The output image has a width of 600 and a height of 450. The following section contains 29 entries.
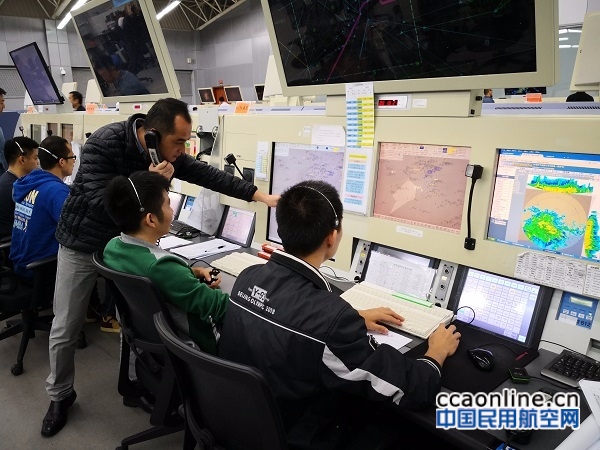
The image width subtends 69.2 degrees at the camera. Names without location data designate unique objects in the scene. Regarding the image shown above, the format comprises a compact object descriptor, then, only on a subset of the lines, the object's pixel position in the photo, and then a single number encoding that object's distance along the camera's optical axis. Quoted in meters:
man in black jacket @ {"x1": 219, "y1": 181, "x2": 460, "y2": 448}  0.99
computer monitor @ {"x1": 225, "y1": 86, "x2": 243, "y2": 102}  7.14
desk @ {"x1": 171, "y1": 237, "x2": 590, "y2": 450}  0.95
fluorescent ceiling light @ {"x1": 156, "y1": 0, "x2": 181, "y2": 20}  10.12
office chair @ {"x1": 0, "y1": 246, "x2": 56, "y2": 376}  2.30
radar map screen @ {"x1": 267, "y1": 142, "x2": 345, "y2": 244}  1.90
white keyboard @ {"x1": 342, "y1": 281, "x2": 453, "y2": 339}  1.39
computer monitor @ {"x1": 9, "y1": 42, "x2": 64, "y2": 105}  3.55
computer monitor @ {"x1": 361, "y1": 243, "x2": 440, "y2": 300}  1.62
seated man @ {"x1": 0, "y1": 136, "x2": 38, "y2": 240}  2.85
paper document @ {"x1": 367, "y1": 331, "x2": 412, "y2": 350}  1.32
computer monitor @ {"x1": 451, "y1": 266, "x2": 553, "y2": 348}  1.36
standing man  1.83
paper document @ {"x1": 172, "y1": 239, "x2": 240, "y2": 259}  2.16
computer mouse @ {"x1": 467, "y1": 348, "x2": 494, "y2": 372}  1.20
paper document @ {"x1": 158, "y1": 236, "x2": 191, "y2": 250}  2.32
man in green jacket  1.42
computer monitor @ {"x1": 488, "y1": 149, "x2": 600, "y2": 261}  1.26
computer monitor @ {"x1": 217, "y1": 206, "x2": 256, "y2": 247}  2.33
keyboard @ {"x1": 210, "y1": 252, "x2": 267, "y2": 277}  1.94
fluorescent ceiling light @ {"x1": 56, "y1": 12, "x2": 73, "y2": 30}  10.10
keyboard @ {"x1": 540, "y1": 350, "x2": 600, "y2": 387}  1.14
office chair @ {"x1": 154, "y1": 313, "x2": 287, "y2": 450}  0.83
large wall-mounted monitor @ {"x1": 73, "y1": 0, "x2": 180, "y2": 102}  2.51
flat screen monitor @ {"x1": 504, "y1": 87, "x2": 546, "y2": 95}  5.32
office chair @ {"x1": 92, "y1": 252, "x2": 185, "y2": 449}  1.29
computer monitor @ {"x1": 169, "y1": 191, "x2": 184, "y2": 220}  2.80
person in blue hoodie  2.38
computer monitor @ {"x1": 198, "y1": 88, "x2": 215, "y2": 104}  7.64
